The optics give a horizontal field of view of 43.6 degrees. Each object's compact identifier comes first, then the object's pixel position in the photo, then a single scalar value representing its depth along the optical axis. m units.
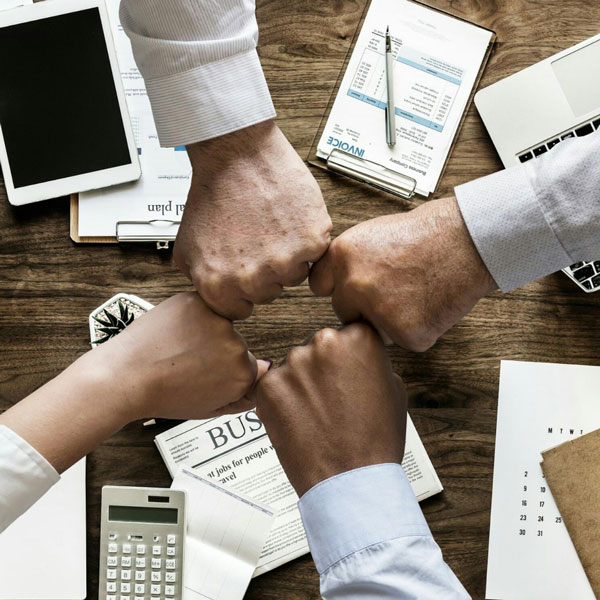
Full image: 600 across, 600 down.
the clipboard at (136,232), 1.09
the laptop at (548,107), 1.05
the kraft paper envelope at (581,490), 1.05
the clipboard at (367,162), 1.09
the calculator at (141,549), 1.04
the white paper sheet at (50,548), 1.06
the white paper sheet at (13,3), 1.09
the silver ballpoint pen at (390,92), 1.09
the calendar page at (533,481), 1.06
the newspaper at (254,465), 1.07
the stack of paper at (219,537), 1.04
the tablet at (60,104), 1.08
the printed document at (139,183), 1.10
